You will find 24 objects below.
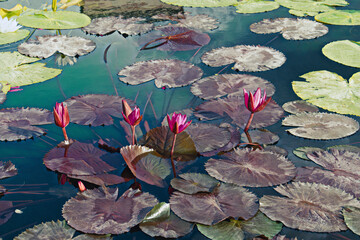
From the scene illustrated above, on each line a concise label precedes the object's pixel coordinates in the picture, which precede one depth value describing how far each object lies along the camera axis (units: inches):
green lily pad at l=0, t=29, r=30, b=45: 247.6
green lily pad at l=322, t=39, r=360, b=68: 214.8
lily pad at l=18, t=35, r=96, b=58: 226.5
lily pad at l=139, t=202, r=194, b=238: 104.8
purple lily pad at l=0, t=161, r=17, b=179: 129.8
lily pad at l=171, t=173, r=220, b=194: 118.0
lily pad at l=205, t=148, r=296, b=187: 122.0
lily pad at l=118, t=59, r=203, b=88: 191.0
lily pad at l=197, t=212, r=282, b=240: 103.5
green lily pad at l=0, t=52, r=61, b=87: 197.2
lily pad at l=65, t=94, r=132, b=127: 156.4
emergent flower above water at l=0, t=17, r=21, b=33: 255.4
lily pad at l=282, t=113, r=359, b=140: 149.6
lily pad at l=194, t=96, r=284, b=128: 157.3
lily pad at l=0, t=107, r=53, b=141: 149.1
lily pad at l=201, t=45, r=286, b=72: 208.8
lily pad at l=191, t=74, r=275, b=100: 180.7
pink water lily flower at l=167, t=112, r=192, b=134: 123.4
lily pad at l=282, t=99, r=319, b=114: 169.0
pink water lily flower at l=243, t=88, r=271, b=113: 138.1
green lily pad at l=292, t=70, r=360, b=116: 170.6
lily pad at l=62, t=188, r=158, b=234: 105.0
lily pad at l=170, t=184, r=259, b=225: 107.6
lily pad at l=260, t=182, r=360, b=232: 106.5
